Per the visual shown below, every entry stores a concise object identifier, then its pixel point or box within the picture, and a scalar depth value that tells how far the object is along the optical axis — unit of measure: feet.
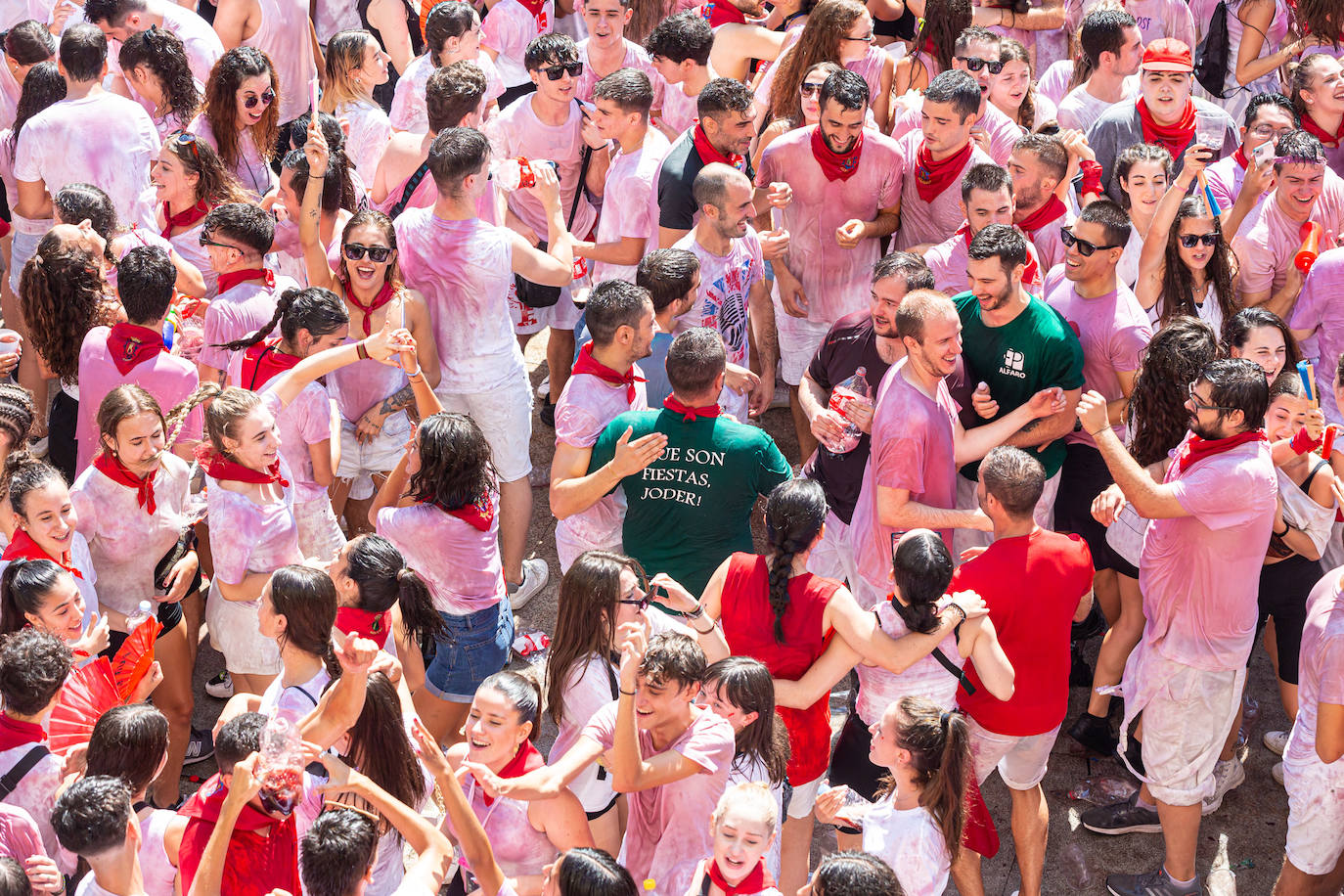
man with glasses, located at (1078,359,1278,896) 30.60
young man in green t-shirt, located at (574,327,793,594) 33.01
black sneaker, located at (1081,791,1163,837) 35.19
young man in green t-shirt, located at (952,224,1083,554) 35.06
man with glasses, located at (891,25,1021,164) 45.21
